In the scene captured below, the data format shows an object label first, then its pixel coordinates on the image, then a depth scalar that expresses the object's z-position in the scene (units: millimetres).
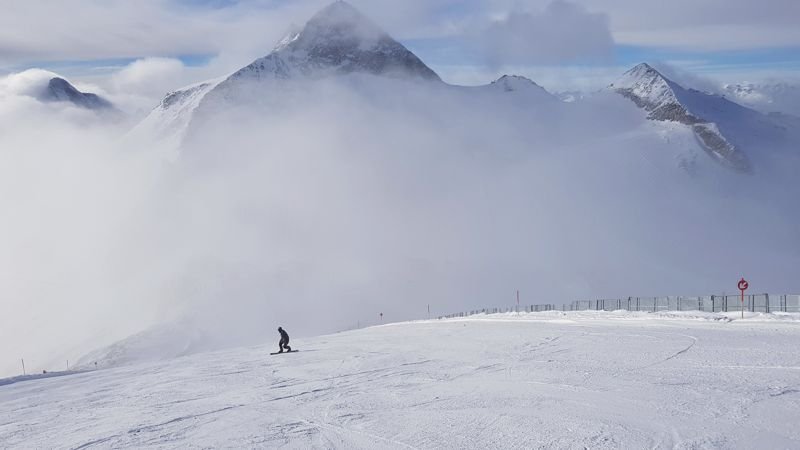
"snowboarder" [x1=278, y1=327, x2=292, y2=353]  32919
